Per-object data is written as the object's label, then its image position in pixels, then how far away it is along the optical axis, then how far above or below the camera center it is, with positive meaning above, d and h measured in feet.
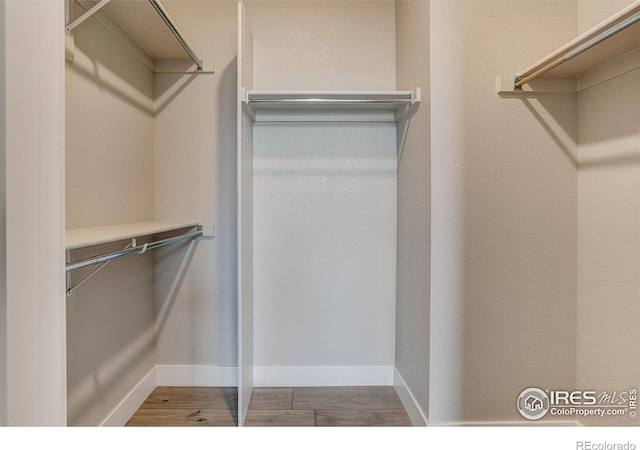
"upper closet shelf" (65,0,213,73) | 4.62 +2.80
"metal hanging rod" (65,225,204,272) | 3.39 -0.35
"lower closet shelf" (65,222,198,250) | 3.28 -0.12
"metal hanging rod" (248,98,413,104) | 5.66 +1.83
